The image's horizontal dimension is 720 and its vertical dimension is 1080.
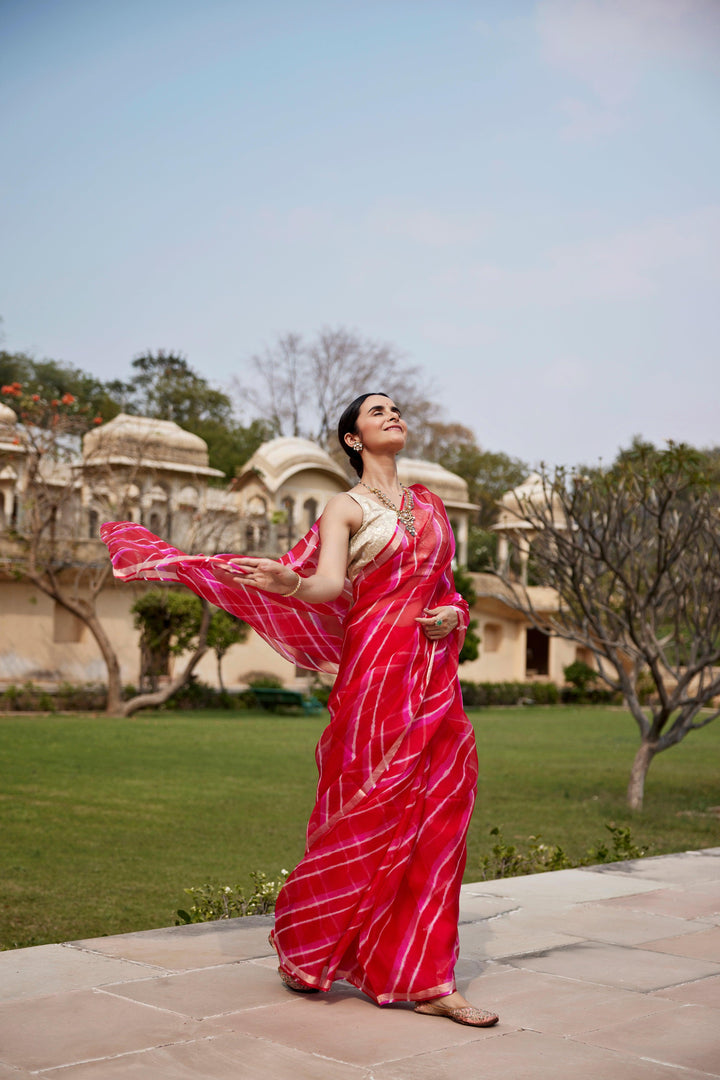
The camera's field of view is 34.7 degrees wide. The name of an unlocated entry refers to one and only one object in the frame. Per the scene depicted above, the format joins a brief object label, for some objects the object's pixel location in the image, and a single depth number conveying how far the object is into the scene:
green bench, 22.11
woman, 3.33
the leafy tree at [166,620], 21.77
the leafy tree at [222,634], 22.38
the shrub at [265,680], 24.58
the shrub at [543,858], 6.14
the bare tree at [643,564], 9.75
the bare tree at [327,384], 35.66
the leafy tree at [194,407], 34.88
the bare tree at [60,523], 18.39
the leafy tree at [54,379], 36.62
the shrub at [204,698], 22.08
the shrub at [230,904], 4.79
